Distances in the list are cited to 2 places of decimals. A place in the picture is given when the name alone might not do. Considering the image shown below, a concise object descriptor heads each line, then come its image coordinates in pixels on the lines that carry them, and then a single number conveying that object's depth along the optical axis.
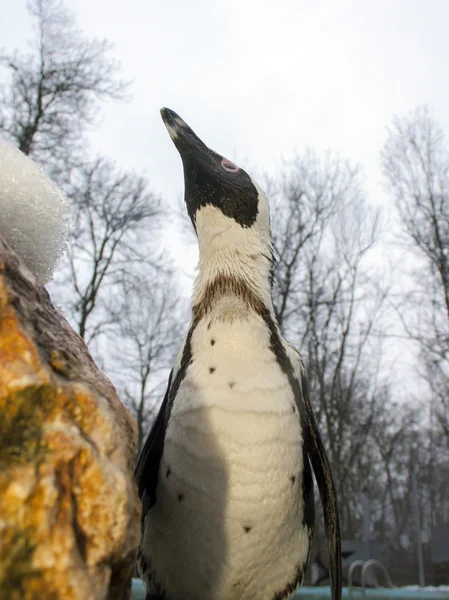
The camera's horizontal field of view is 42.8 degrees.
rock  0.54
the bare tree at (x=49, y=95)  7.94
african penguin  1.13
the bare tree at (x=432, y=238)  10.37
